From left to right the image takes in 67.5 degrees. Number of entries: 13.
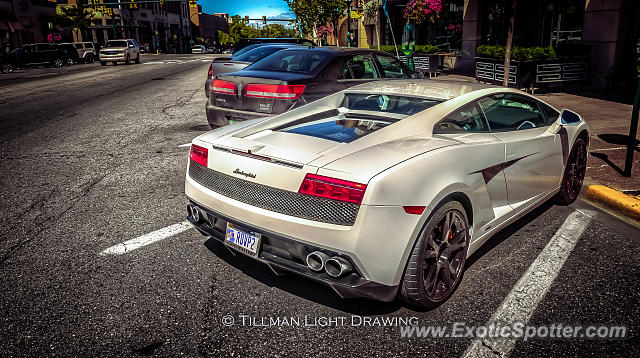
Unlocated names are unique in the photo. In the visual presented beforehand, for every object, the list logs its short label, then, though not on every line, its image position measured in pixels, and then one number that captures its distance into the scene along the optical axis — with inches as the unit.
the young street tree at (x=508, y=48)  414.8
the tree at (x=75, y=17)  2434.8
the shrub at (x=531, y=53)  527.2
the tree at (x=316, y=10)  1401.3
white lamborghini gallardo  103.7
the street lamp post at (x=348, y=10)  1047.0
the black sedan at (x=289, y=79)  265.6
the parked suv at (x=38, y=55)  1293.1
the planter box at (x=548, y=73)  519.5
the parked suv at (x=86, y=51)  1611.7
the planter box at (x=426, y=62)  750.5
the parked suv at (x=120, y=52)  1321.4
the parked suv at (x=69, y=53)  1434.5
